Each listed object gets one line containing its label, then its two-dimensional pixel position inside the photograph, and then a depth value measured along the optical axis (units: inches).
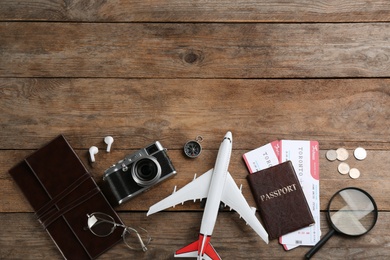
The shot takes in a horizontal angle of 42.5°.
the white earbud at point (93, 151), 72.0
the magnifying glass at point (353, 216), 70.0
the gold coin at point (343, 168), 72.9
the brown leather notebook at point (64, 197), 71.0
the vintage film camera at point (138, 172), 69.4
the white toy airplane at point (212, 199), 68.2
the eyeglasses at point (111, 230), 70.7
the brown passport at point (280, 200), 70.8
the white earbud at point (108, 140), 72.4
